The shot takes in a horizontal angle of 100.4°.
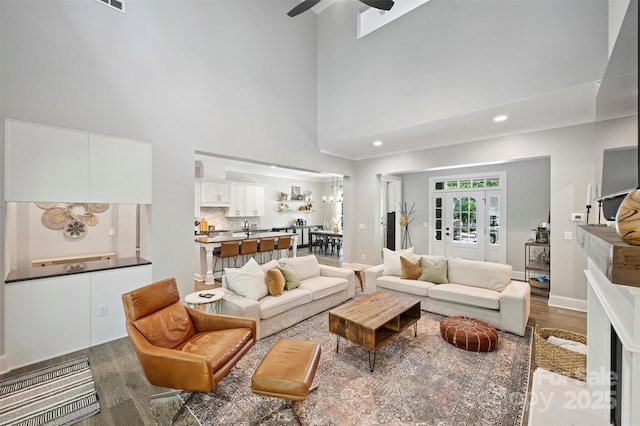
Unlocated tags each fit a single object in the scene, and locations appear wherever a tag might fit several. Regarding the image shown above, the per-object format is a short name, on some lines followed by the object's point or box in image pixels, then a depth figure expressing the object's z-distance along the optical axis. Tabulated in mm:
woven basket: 2335
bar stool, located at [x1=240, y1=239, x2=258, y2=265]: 6094
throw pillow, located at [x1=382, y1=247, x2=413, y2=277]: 4500
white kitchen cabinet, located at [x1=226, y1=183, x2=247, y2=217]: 8328
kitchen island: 5746
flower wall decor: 4520
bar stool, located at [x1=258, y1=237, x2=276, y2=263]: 6586
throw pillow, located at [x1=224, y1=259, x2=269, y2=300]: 3279
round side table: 2959
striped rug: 2016
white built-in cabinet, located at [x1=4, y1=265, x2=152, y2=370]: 2621
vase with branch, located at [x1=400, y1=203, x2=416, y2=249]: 7402
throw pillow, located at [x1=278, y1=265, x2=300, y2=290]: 3775
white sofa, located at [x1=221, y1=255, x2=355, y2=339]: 3131
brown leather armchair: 1830
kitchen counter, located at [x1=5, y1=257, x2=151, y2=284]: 2721
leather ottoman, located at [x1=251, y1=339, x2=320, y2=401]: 1775
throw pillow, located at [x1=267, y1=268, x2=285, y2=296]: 3487
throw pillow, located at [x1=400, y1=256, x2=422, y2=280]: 4258
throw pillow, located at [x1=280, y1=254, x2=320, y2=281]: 4218
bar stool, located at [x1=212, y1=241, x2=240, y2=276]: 5688
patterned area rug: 1976
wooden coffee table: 2590
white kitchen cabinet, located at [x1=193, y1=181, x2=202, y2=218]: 7312
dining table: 9380
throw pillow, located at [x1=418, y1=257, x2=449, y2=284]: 4062
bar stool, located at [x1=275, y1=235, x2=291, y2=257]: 7213
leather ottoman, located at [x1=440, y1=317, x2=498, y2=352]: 2820
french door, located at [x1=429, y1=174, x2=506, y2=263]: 6078
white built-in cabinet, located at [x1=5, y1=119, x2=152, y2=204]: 2625
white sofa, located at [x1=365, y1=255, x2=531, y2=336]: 3266
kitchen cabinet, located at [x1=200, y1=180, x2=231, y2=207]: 7371
